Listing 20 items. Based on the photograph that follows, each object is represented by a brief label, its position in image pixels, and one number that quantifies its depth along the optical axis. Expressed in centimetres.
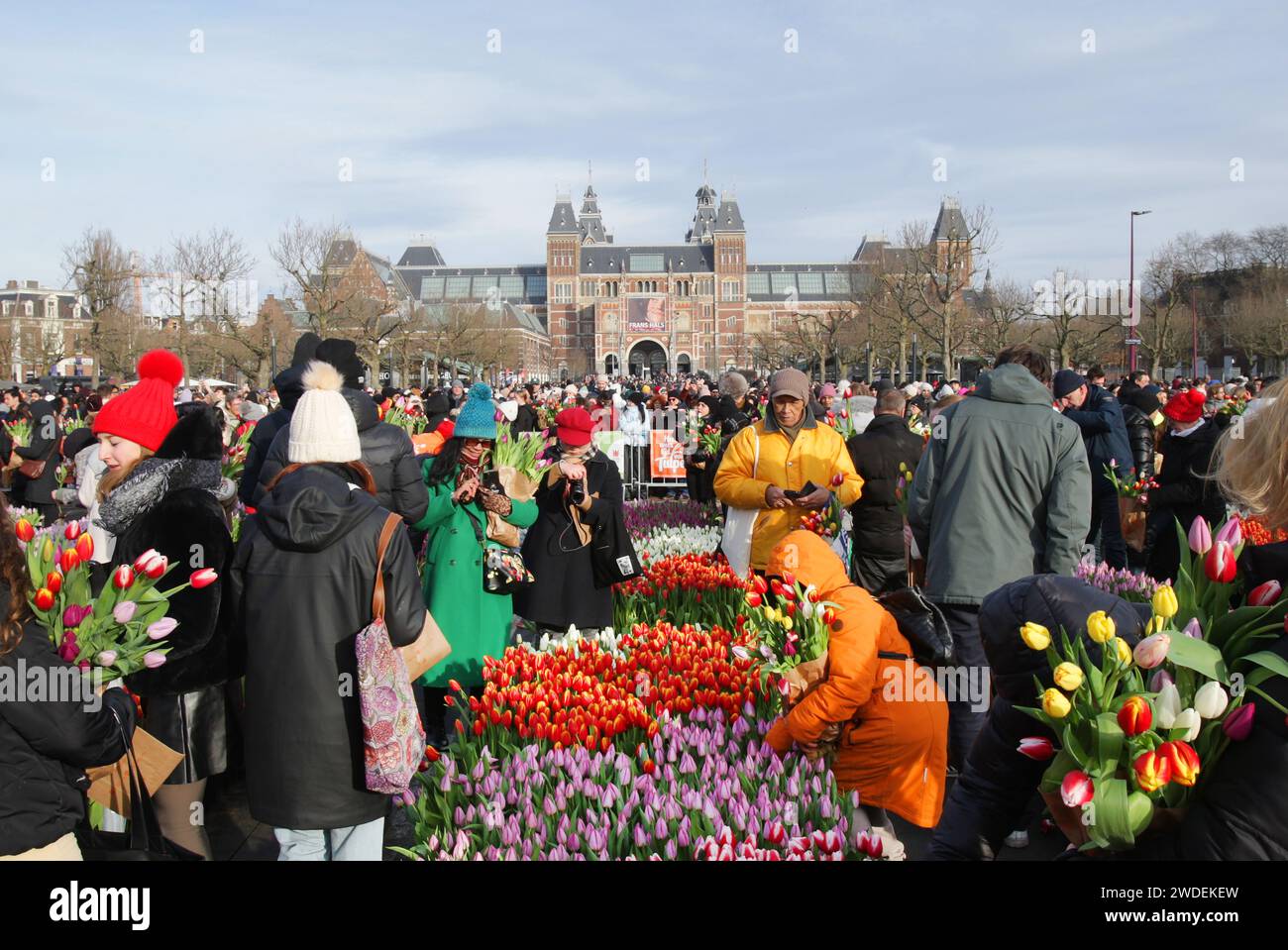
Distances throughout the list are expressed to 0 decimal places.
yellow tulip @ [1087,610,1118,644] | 195
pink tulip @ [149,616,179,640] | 323
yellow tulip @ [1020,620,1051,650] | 196
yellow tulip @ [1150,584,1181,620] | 193
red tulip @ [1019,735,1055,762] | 202
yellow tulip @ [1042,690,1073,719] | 186
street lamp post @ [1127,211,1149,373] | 3178
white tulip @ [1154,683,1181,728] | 186
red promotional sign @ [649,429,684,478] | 1477
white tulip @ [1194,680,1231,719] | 178
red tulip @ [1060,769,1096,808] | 181
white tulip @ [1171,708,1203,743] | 182
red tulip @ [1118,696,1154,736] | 185
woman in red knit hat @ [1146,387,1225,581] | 725
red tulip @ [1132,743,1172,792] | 178
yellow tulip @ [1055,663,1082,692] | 191
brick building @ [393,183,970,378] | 12194
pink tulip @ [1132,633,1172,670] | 190
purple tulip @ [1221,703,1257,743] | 168
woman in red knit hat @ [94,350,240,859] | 375
